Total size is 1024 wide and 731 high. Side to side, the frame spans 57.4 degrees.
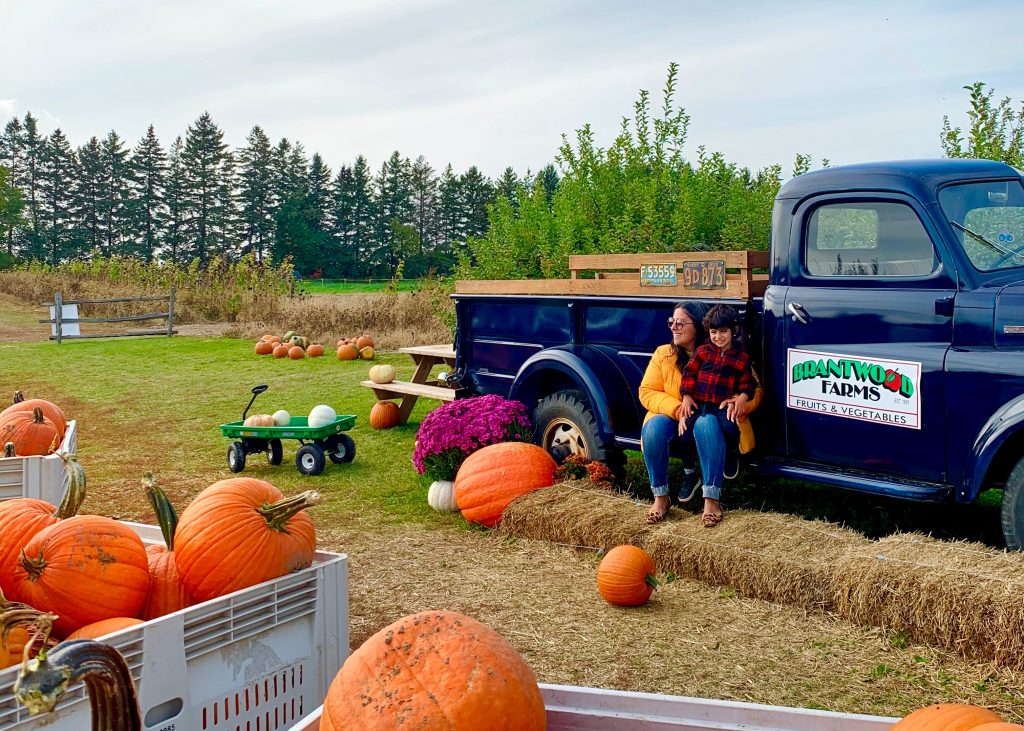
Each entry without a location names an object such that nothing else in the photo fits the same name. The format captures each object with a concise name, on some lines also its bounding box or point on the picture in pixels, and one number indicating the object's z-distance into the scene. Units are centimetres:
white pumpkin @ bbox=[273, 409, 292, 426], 816
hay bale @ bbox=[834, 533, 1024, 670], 386
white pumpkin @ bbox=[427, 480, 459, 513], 653
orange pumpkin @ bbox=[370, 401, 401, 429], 999
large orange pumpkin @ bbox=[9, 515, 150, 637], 272
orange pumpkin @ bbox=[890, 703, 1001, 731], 171
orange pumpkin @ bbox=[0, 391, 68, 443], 540
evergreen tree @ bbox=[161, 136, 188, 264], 6838
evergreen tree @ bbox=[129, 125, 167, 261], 6900
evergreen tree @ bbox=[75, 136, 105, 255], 6931
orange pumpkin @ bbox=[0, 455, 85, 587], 291
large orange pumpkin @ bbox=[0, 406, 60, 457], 502
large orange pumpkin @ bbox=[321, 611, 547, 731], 192
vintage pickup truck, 455
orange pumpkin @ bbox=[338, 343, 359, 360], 1689
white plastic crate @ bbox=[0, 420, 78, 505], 412
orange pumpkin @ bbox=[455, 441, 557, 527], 605
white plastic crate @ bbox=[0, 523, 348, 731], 242
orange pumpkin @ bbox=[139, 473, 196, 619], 299
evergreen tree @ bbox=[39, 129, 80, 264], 6931
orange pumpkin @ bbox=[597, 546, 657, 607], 462
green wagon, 779
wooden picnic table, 962
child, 529
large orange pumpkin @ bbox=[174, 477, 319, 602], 294
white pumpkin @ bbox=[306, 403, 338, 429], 795
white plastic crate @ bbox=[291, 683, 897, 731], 179
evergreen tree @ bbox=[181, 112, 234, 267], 6819
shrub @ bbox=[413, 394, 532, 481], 653
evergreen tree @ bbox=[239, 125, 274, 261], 6931
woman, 530
